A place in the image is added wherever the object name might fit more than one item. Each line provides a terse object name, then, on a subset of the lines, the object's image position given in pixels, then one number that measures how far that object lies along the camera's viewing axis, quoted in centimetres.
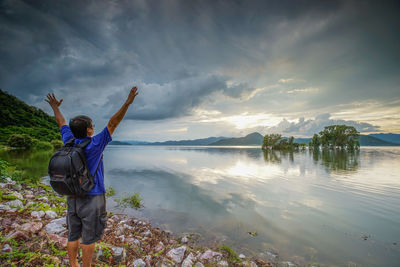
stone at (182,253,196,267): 458
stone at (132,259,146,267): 429
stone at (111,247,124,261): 449
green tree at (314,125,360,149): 10382
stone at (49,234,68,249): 446
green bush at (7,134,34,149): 5662
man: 300
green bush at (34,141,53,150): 6588
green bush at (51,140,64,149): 8356
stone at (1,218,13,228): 500
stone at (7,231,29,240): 431
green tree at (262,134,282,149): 11406
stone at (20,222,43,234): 479
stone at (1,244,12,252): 383
